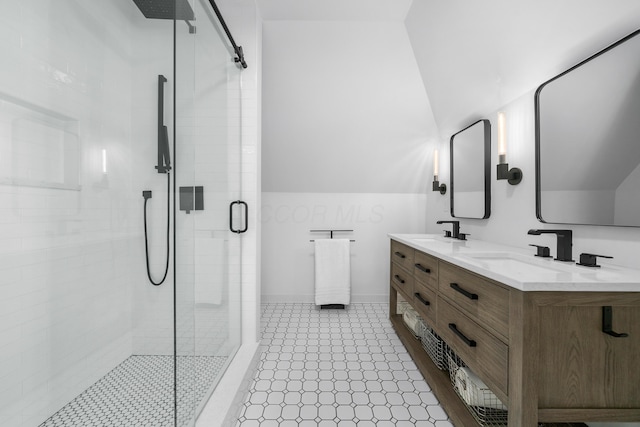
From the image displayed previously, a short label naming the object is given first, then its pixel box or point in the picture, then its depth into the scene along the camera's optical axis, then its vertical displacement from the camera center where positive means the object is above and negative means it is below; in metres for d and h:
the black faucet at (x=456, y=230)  2.28 -0.13
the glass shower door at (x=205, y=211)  1.32 +0.00
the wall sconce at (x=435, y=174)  2.89 +0.37
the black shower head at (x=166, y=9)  1.33 +1.02
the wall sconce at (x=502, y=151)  1.84 +0.38
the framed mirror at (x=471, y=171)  2.07 +0.31
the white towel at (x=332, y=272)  3.12 -0.62
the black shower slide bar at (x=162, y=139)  1.42 +0.35
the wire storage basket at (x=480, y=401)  1.34 -0.85
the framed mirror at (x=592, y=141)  1.11 +0.31
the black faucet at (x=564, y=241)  1.33 -0.13
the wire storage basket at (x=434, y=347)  1.85 -0.87
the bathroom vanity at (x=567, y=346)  0.94 -0.43
